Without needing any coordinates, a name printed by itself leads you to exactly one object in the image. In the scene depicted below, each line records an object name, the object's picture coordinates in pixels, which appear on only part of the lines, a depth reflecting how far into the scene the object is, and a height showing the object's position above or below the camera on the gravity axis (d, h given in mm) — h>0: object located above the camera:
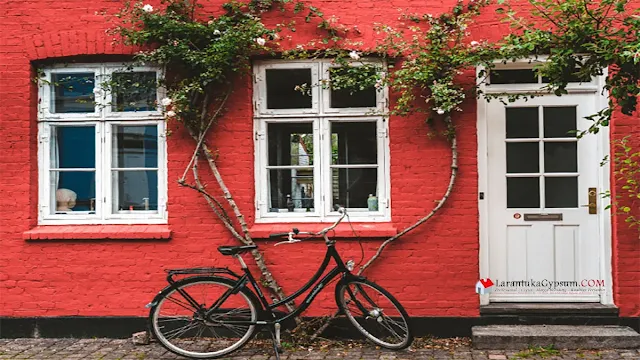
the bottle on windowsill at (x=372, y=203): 6785 -208
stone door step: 6098 -1449
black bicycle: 5973 -1116
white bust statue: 7008 -146
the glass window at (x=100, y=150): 6891 +366
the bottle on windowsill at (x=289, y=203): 6875 -203
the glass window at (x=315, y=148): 6781 +361
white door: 6742 -222
